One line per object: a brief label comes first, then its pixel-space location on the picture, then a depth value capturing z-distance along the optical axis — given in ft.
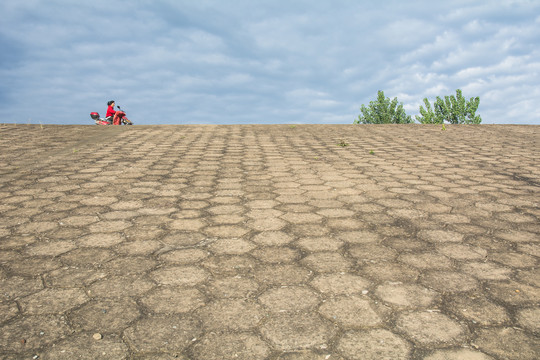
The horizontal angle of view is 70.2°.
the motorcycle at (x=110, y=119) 38.59
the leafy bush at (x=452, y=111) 84.89
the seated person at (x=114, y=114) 38.19
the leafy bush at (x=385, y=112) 92.07
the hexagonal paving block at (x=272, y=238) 6.88
